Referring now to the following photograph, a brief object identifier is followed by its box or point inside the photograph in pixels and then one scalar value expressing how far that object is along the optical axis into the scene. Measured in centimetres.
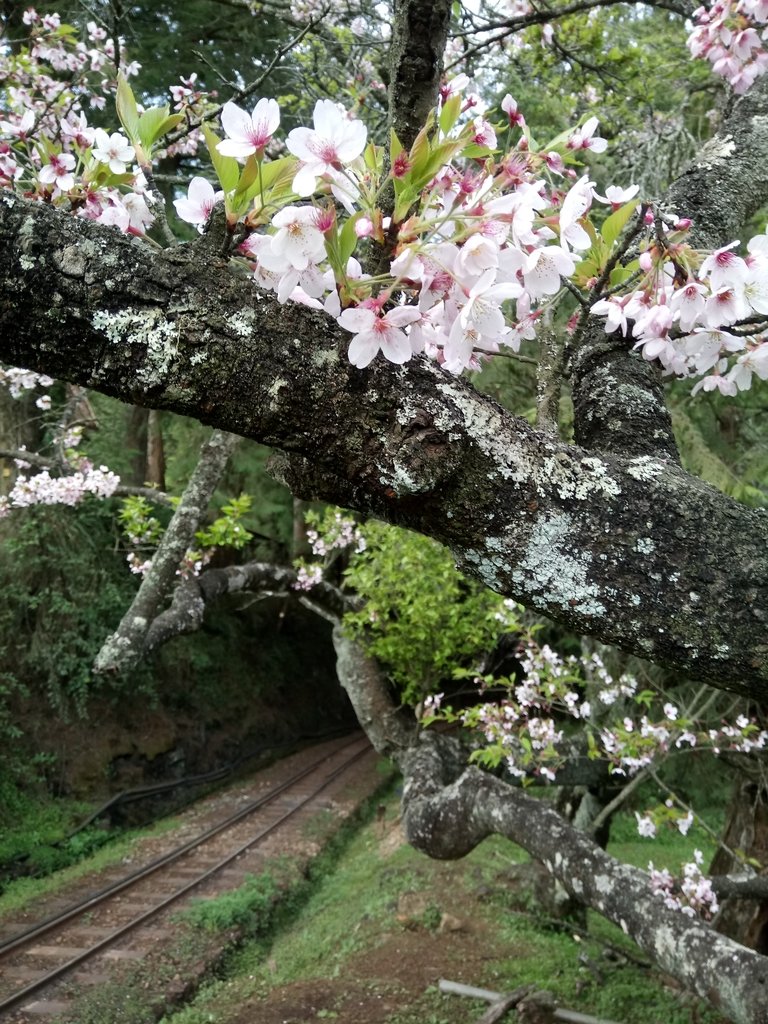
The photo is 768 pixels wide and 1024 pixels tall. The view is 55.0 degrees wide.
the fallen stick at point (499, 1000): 469
